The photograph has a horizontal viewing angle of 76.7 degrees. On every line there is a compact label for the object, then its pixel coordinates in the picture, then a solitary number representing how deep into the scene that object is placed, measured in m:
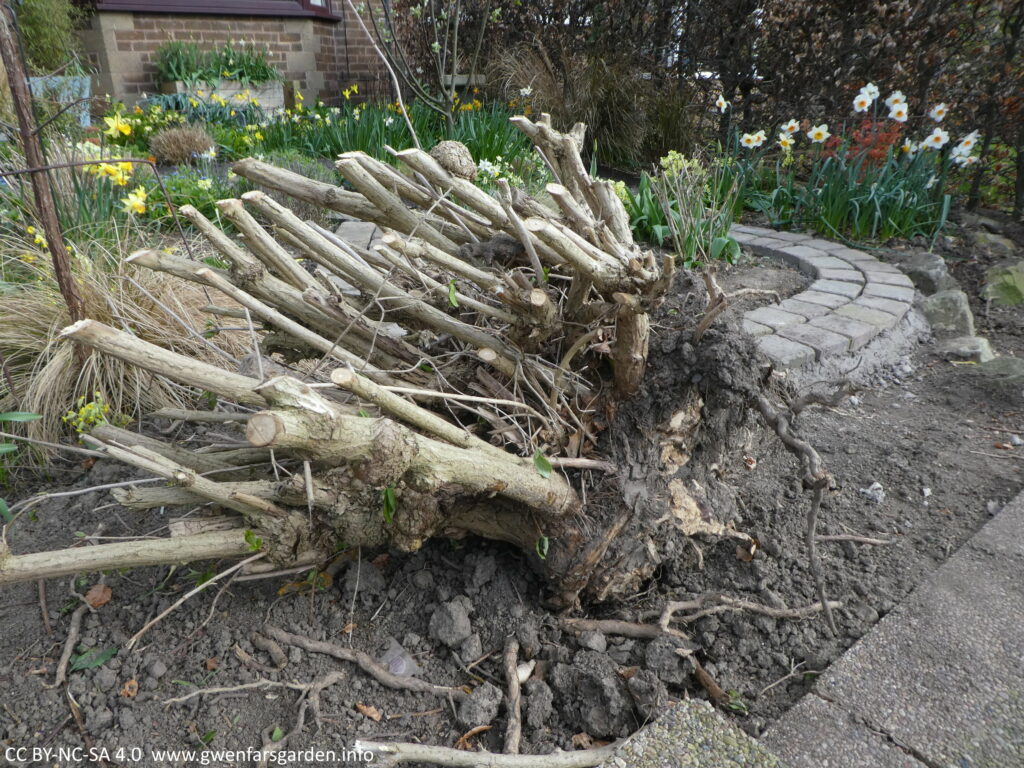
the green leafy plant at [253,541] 1.39
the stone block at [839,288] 3.82
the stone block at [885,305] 3.58
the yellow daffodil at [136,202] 2.47
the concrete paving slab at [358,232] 4.28
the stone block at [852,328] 3.24
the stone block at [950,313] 3.74
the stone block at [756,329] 3.23
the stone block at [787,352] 2.96
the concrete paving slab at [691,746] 1.27
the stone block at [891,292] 3.77
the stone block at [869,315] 3.42
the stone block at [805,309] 3.51
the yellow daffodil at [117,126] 2.83
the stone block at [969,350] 3.39
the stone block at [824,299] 3.66
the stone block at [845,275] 4.03
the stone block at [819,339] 3.10
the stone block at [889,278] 3.98
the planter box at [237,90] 8.71
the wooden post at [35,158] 1.89
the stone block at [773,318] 3.37
